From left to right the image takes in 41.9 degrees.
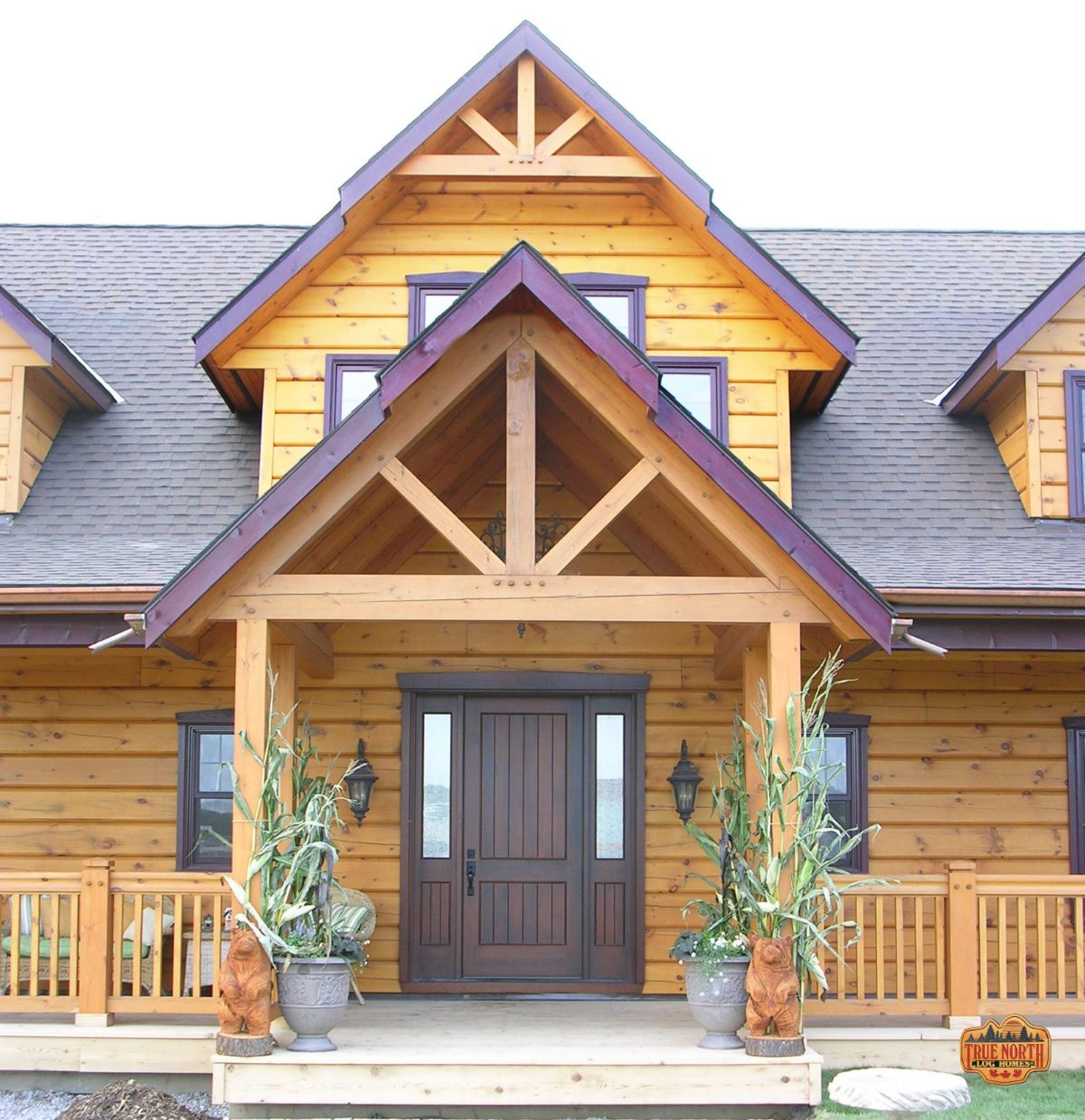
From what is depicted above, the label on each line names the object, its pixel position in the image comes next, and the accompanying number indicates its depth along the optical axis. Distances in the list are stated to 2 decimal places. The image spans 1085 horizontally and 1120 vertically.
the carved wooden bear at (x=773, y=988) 7.48
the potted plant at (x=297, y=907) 7.61
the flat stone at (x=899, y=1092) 7.15
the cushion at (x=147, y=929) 9.50
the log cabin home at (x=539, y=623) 9.75
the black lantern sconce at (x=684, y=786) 10.09
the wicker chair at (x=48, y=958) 9.45
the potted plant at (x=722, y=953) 7.77
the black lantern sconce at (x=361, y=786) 10.11
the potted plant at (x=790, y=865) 7.54
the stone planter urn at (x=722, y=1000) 7.76
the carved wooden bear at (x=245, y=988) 7.43
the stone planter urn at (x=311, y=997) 7.61
